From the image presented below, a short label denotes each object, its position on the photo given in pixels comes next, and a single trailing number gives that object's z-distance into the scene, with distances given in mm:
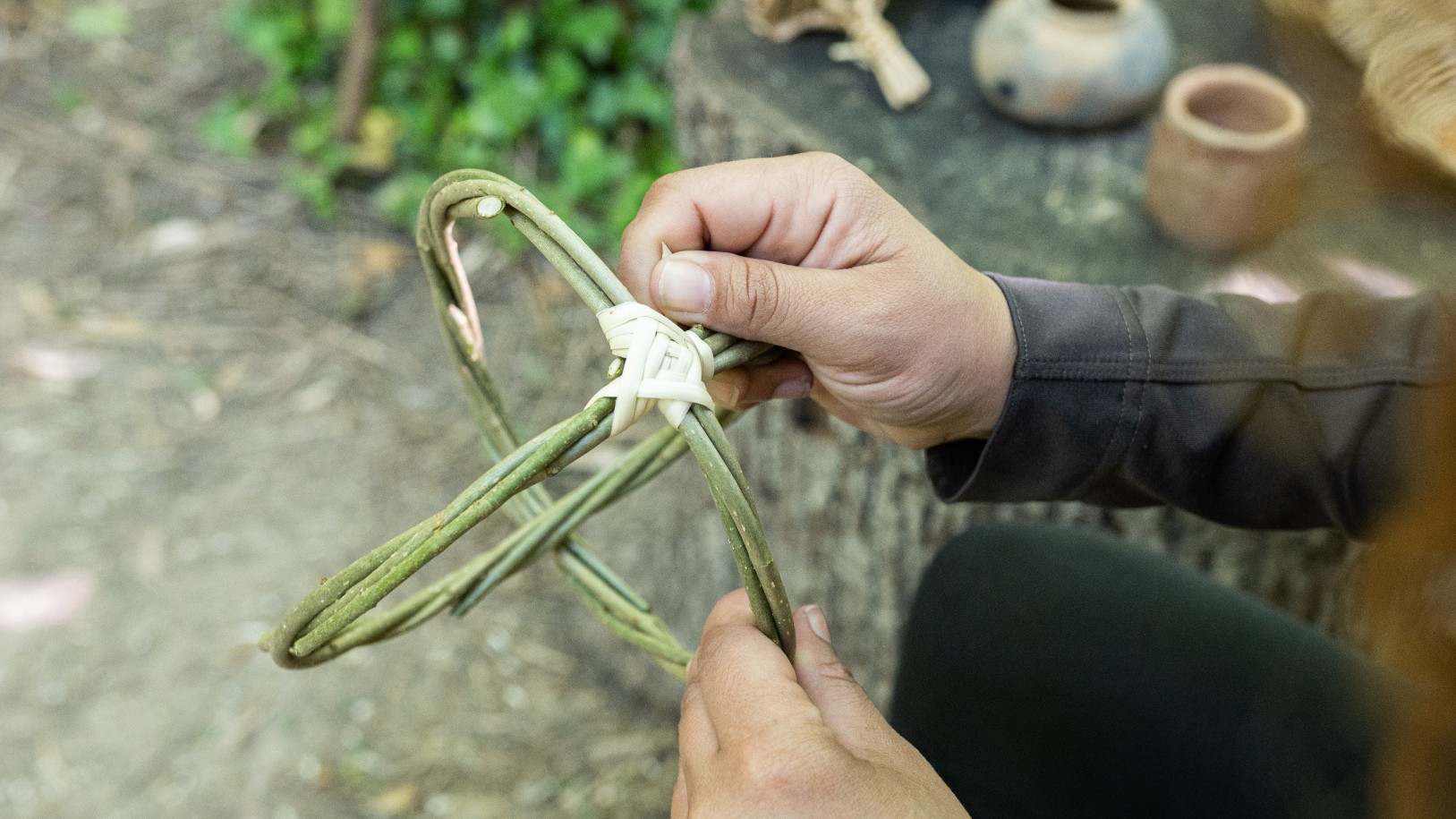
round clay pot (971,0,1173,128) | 1047
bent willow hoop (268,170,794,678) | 495
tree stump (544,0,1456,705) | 972
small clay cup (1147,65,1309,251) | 910
